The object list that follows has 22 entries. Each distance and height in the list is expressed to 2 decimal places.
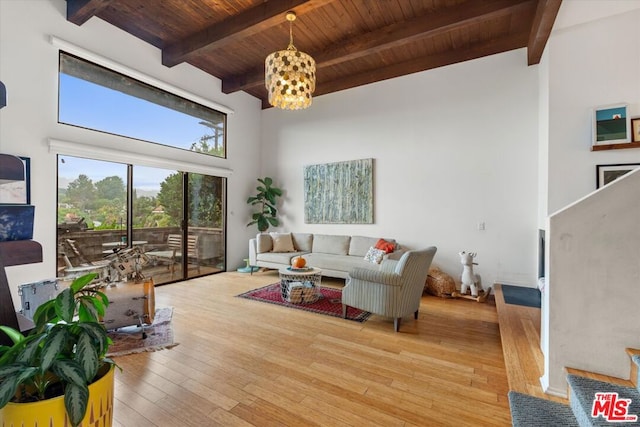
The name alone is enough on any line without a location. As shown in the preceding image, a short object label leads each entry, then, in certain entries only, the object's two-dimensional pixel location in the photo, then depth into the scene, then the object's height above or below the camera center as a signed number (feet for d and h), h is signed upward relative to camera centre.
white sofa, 15.62 -2.50
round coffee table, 12.82 -3.43
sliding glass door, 12.35 -0.40
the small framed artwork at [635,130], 9.68 +2.87
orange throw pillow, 15.40 -1.86
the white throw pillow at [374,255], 15.03 -2.35
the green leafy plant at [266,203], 20.56 +0.69
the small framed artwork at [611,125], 9.77 +3.13
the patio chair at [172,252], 15.84 -2.37
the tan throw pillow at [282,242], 18.60 -2.02
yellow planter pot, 3.19 -2.35
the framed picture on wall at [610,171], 9.90 +1.50
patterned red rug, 11.41 -4.13
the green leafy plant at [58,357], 3.14 -1.73
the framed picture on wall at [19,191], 10.38 +0.76
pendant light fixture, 9.16 +4.50
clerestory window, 12.54 +5.42
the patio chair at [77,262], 12.28 -2.28
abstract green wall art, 17.84 +1.32
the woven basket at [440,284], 13.99 -3.62
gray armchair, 9.70 -2.67
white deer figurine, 13.61 -3.10
